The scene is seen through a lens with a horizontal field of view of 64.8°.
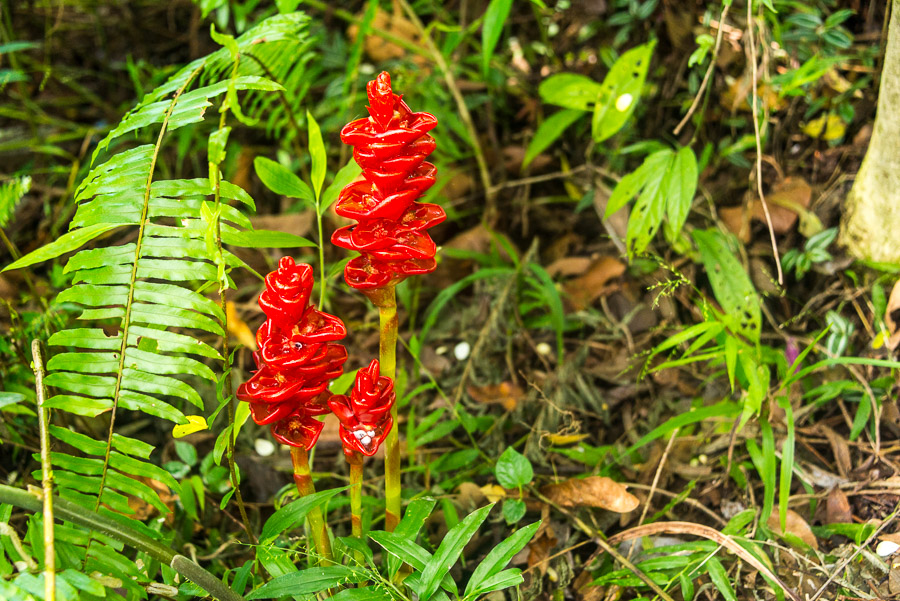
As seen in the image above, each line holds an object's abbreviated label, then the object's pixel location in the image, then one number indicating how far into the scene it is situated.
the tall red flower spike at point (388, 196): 1.44
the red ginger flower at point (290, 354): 1.42
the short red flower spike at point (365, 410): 1.53
